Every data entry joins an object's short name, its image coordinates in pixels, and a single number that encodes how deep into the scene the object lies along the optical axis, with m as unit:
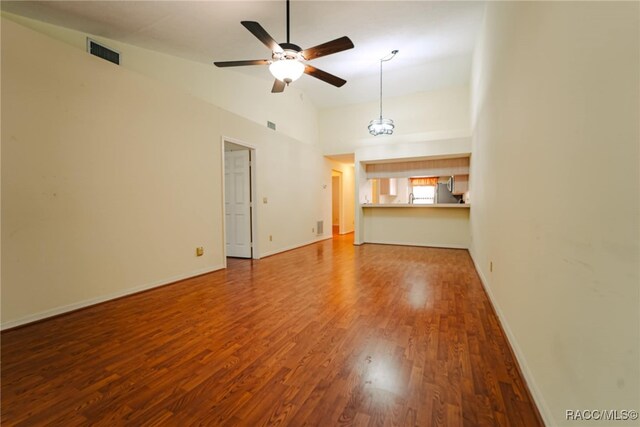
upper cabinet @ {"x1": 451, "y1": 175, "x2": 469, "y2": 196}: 6.68
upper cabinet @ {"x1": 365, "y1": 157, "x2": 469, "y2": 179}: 6.17
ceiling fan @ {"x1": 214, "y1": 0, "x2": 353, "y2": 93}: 2.46
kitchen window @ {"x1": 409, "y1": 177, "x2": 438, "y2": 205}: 9.03
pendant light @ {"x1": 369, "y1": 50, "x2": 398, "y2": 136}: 5.60
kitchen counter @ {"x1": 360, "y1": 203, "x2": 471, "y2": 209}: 5.89
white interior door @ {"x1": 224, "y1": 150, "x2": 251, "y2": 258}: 5.23
